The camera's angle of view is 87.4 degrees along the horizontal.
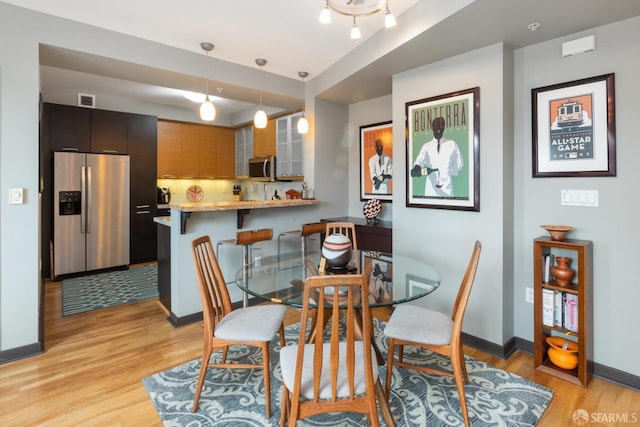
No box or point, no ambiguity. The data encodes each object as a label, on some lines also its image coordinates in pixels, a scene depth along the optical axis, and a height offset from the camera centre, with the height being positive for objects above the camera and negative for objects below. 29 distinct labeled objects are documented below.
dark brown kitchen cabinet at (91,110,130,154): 5.02 +1.28
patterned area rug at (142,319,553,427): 1.86 -1.13
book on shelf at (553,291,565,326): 2.37 -0.67
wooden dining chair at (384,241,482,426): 1.79 -0.68
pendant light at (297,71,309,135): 3.70 +0.98
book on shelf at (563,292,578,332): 2.30 -0.69
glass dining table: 1.83 -0.43
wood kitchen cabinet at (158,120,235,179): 5.83 +1.17
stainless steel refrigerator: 4.70 +0.05
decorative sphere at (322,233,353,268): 2.19 -0.24
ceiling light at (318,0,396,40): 2.23 +1.43
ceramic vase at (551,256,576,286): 2.31 -0.41
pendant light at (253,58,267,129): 3.35 +0.96
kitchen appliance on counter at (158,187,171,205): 5.93 +0.33
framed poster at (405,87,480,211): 2.73 +0.55
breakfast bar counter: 3.05 +0.08
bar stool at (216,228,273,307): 2.86 -0.20
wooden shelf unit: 2.21 -0.63
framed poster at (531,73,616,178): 2.26 +0.61
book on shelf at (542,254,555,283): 2.42 -0.40
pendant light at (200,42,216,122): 3.00 +0.95
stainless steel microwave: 5.20 +0.74
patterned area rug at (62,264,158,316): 3.77 -0.95
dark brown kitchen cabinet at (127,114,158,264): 5.37 +0.49
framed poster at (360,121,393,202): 4.02 +0.66
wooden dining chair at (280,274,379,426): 1.31 -0.70
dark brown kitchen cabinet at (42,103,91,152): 4.67 +1.25
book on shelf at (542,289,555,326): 2.39 -0.67
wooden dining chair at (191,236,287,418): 1.92 -0.66
